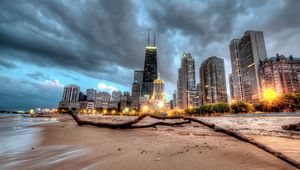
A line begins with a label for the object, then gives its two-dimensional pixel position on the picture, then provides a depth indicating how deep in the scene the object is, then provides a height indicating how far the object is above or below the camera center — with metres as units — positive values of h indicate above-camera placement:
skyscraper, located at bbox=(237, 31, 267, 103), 180.38 +66.57
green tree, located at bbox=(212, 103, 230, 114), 87.62 +1.17
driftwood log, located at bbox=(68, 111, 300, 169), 2.44 -0.82
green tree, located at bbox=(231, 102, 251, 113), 77.31 +1.57
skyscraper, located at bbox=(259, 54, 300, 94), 157.12 +42.27
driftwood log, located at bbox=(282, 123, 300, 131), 7.86 -1.02
